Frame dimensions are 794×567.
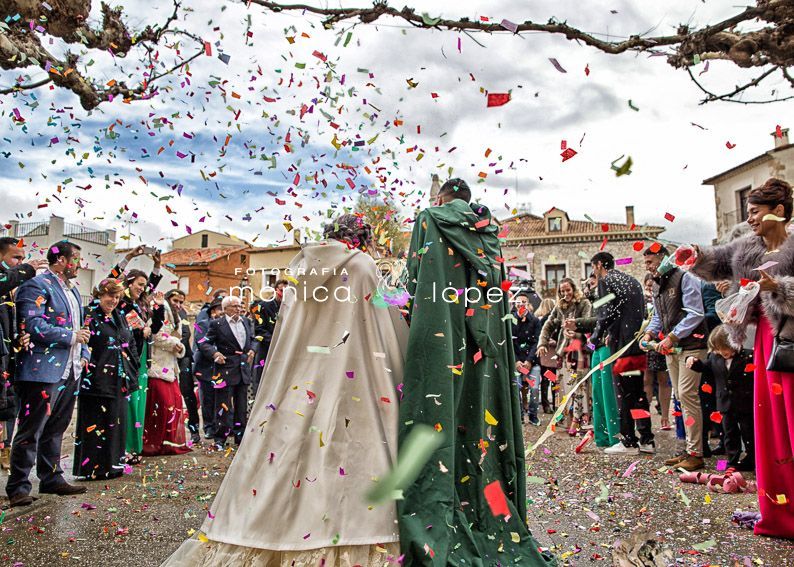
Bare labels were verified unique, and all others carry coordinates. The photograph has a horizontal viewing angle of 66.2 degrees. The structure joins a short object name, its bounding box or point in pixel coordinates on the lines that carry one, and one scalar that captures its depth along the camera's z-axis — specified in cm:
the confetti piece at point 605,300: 700
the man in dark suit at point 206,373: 867
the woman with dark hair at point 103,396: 602
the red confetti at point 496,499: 340
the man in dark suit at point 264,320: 895
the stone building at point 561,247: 4081
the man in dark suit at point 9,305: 510
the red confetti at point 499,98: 429
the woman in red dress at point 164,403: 764
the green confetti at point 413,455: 316
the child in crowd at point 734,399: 600
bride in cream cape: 300
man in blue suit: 498
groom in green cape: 316
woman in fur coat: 377
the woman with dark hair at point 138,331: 699
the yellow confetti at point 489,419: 360
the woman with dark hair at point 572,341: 862
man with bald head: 825
